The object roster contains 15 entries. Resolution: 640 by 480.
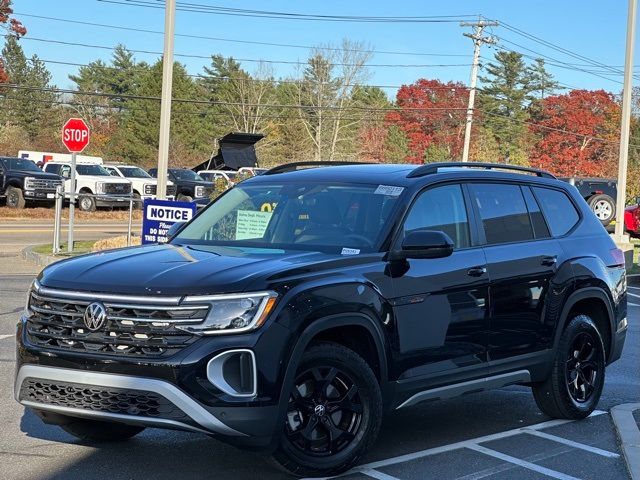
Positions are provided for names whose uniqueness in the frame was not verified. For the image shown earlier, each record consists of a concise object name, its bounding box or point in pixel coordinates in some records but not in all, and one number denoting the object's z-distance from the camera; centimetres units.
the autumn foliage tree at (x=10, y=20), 3750
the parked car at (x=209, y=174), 4559
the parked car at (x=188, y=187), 3916
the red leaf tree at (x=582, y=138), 7344
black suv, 490
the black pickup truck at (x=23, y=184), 3341
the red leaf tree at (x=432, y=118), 6900
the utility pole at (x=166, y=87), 1809
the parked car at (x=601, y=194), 3206
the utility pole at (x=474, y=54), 4807
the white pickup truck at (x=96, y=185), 3500
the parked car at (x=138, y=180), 3772
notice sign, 1476
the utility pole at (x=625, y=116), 2345
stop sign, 2019
